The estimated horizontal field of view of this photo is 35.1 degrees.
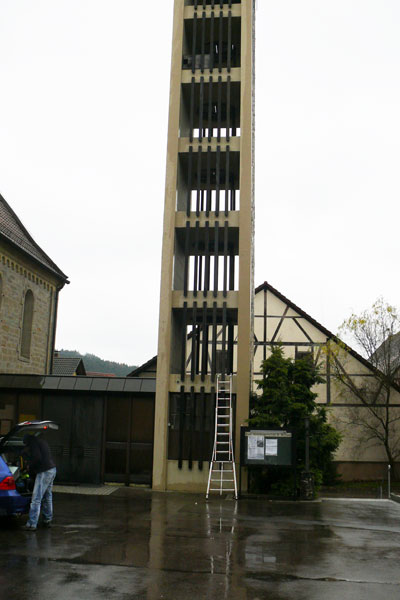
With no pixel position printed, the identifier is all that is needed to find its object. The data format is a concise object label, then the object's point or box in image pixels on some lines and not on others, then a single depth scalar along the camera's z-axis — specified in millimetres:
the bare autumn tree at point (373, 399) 33469
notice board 17812
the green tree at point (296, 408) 18781
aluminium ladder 18906
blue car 10734
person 10859
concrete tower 19984
